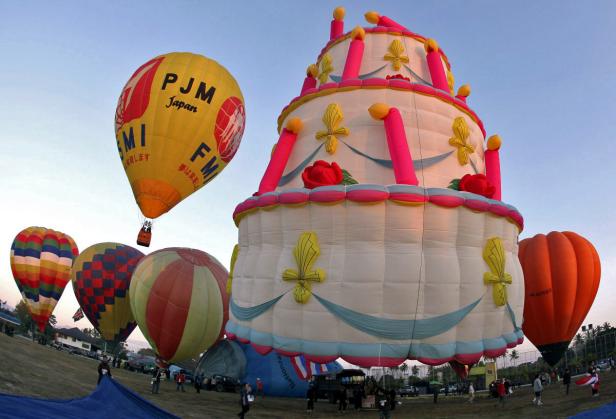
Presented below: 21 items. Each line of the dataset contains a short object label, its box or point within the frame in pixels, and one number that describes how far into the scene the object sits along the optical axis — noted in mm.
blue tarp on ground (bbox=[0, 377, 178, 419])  6410
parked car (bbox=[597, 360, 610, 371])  28478
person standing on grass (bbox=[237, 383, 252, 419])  12908
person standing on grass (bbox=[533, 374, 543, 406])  15492
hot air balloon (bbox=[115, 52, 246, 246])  21375
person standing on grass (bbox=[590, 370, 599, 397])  16062
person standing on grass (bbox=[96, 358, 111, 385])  14905
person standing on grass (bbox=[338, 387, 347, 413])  16266
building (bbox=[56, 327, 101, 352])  64262
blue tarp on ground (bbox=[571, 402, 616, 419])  8097
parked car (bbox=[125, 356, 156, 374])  34750
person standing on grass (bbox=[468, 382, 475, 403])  20406
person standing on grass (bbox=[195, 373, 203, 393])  21859
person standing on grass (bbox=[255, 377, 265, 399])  22727
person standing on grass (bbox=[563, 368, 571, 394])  18203
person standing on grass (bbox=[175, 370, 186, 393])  21375
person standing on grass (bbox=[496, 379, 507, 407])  16539
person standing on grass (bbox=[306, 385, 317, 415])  16703
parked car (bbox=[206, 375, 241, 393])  23969
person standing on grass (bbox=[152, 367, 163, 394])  18406
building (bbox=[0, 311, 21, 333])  73319
